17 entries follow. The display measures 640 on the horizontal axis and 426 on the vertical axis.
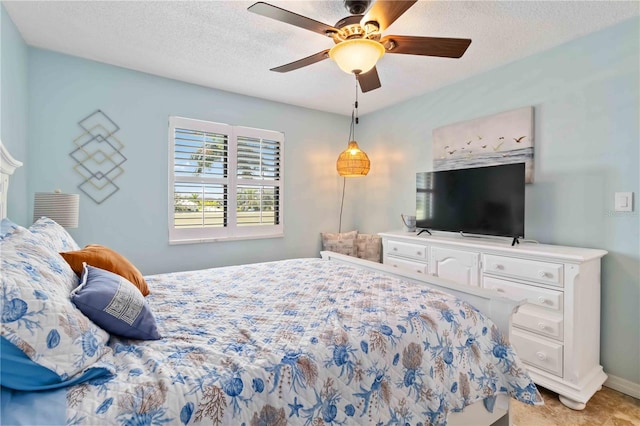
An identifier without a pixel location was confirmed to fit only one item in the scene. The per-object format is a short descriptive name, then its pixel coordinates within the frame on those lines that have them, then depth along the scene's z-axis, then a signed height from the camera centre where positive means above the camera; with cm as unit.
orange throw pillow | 138 -25
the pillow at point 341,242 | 404 -38
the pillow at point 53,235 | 143 -13
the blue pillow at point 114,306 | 108 -35
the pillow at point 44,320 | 80 -30
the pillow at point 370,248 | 395 -44
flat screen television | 254 +13
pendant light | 332 +53
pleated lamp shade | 224 +1
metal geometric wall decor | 280 +48
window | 328 +33
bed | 84 -49
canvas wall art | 272 +69
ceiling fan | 160 +101
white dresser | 207 -62
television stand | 278 -21
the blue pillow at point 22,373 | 76 -41
